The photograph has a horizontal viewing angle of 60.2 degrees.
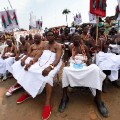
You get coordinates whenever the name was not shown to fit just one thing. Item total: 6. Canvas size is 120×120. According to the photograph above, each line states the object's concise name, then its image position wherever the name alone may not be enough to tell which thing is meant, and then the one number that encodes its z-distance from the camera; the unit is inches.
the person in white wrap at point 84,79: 84.8
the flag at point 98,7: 101.4
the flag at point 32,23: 278.9
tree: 1107.2
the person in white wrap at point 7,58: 142.6
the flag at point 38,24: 307.8
